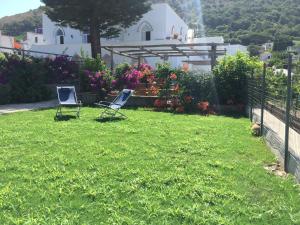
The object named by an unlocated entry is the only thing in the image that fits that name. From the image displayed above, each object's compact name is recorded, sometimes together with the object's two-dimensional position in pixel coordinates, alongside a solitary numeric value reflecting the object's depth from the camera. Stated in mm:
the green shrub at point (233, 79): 8858
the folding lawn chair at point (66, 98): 7446
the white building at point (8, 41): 29168
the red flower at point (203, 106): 8451
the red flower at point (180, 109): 8561
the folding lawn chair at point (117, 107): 7307
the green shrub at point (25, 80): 10614
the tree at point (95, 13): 13419
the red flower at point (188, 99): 8606
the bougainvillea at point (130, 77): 10445
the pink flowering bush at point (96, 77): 10226
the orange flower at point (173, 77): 9082
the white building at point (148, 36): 20930
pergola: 10783
